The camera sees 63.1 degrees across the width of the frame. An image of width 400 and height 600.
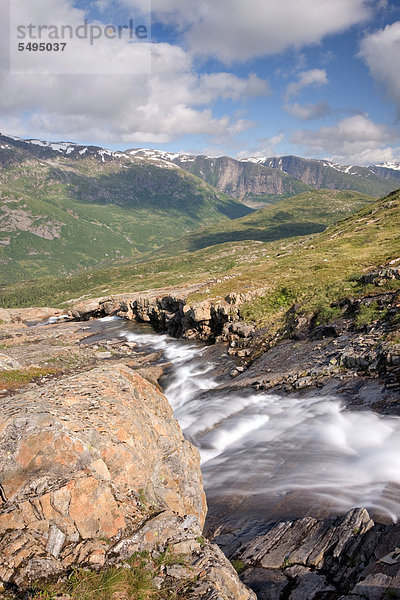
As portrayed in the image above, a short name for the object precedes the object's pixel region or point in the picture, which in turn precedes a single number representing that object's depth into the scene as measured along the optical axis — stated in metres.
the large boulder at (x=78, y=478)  8.08
